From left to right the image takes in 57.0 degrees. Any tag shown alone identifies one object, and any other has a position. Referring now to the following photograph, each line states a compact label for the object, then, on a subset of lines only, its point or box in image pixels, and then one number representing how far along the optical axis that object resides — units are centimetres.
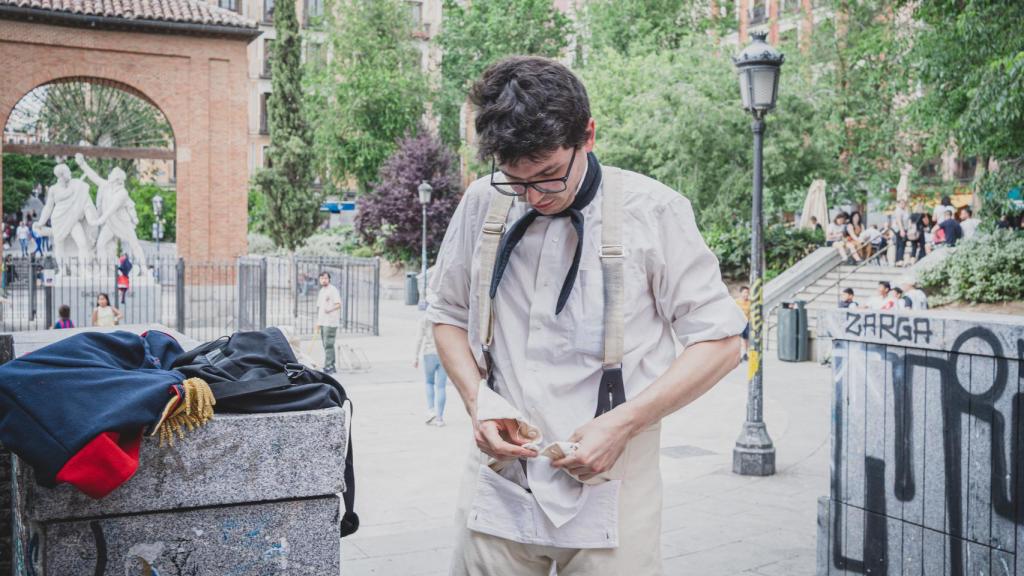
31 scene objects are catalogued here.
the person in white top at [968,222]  2408
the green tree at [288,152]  3681
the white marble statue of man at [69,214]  2212
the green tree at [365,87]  5075
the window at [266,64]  6308
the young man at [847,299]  1844
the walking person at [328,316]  1602
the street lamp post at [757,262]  884
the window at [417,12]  6297
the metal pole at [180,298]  2017
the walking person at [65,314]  1518
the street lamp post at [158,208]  5292
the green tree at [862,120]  3259
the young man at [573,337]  220
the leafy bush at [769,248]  2723
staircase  2289
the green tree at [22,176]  5684
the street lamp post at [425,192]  3086
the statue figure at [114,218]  2223
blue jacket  221
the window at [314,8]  6006
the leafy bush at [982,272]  1798
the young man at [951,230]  2281
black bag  256
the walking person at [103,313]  1562
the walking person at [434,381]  1133
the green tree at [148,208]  5862
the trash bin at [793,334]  1866
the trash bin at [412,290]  3306
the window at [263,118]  6425
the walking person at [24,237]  4659
